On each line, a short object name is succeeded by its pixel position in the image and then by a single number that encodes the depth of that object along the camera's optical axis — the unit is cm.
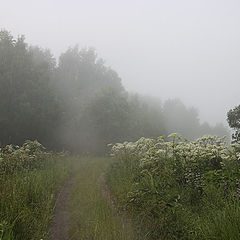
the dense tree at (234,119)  1998
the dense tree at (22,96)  2323
